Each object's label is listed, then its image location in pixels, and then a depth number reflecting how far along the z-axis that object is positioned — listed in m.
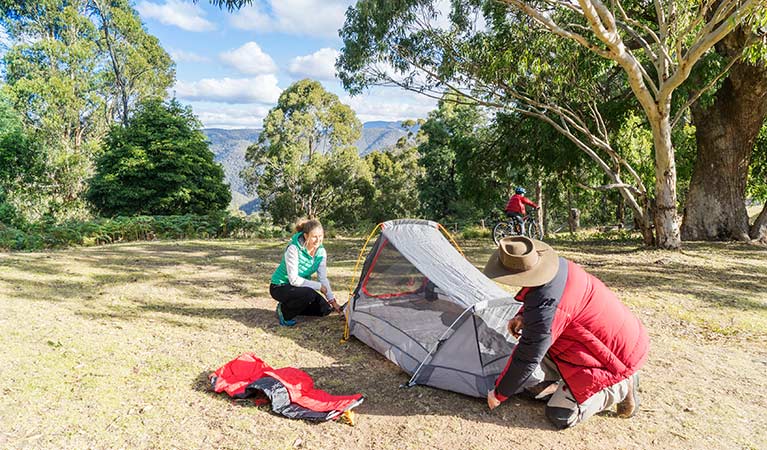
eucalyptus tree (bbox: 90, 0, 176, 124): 23.69
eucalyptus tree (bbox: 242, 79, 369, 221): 26.45
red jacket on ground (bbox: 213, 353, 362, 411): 3.10
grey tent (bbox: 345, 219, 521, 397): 3.36
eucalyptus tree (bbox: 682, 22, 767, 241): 10.16
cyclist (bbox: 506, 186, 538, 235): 10.52
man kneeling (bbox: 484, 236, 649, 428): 2.62
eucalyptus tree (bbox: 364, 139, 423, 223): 28.52
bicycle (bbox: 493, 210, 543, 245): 10.66
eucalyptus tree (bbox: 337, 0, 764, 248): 7.61
